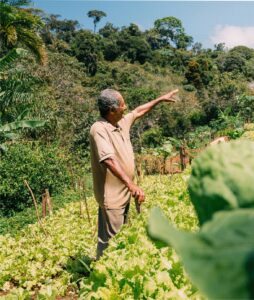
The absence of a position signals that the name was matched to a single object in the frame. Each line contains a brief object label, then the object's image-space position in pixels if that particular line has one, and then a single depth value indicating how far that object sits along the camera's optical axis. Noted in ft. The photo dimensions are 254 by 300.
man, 8.64
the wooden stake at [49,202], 21.91
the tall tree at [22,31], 30.97
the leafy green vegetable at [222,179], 1.03
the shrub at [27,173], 29.99
